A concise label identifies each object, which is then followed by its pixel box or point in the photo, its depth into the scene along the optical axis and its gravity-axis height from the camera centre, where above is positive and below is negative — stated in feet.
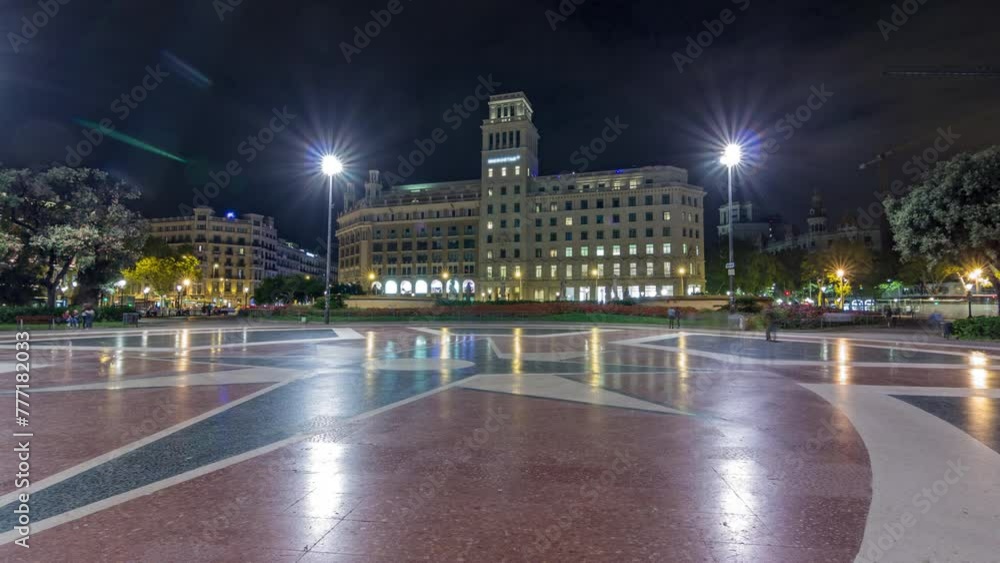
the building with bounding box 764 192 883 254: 404.73 +61.46
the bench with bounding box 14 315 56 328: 119.24 -3.67
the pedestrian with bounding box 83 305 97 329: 115.44 -3.12
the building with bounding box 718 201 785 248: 615.49 +88.33
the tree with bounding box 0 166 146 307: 124.36 +22.04
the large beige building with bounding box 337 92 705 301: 304.71 +45.33
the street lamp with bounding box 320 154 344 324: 123.03 +32.96
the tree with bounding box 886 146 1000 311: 80.79 +14.28
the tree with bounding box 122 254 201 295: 229.25 +14.32
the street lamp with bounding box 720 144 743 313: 105.29 +29.97
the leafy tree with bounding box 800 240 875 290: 228.63 +18.09
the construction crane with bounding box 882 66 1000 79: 170.09 +78.86
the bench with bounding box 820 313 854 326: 116.57 -3.90
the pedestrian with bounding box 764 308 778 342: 81.61 -4.71
